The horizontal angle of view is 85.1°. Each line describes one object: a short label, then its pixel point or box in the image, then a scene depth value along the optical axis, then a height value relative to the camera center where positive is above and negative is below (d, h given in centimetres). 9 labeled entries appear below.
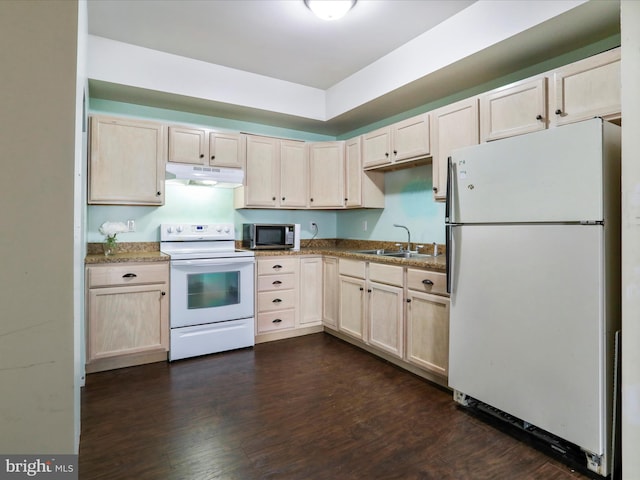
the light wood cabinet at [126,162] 304 +72
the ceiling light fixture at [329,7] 232 +159
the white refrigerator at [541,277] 163 -18
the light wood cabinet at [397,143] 301 +94
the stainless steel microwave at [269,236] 374 +7
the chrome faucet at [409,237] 352 +6
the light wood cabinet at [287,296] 354 -56
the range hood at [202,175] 322 +64
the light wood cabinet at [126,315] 277 -61
